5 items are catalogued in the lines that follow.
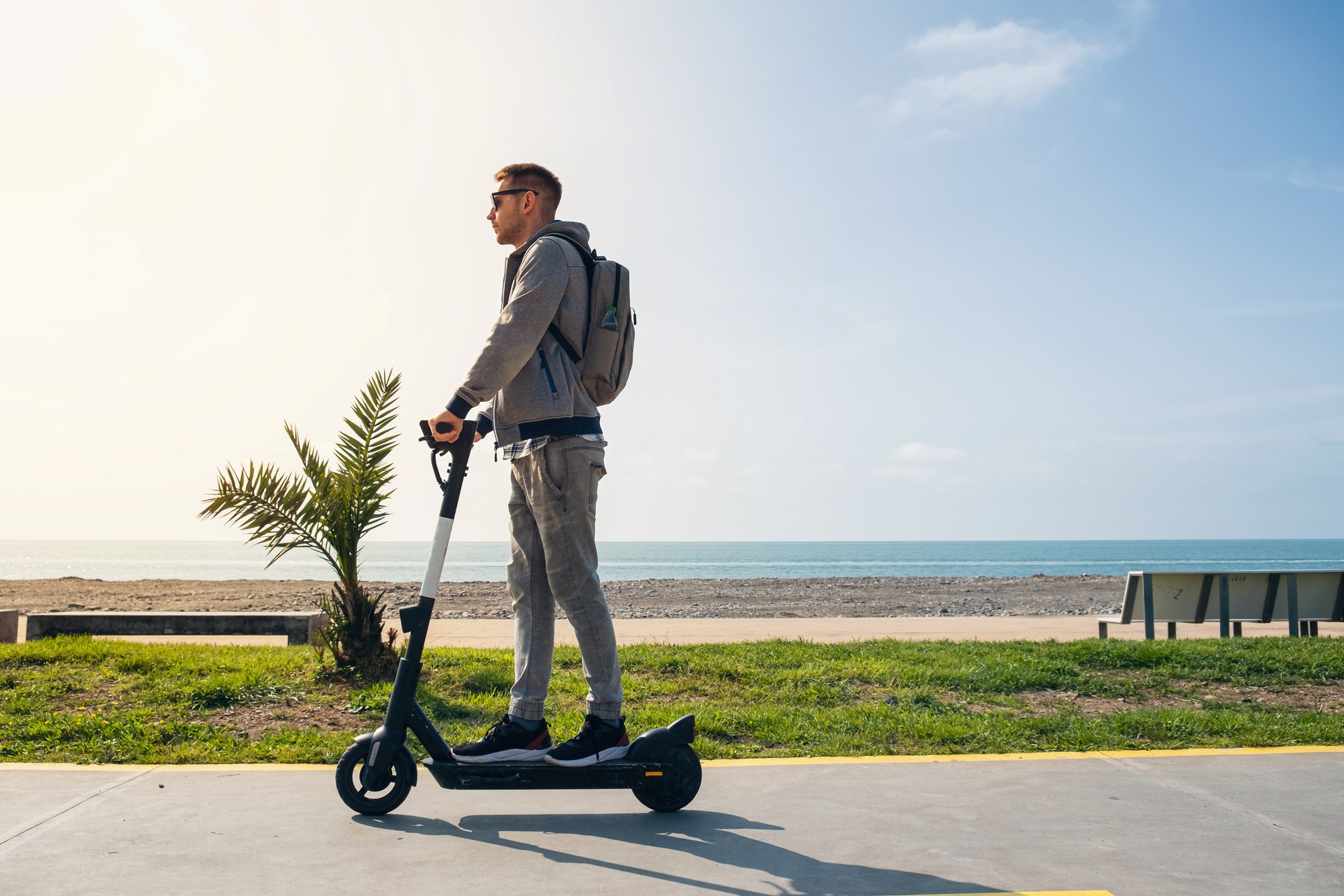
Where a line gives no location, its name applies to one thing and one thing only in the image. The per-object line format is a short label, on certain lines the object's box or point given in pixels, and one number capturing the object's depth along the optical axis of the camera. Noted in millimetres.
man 3199
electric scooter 3072
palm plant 6250
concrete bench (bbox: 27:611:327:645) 8812
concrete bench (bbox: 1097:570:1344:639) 10188
